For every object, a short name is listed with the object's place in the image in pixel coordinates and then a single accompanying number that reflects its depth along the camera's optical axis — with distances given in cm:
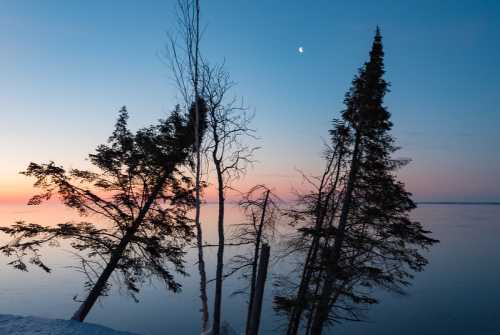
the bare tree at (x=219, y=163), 1088
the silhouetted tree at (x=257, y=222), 1289
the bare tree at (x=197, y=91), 980
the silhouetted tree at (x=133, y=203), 1394
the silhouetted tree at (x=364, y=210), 1454
